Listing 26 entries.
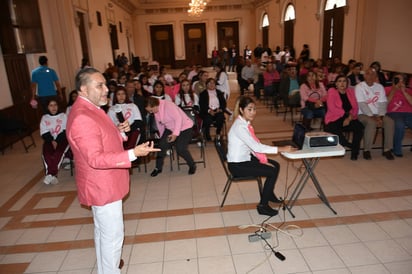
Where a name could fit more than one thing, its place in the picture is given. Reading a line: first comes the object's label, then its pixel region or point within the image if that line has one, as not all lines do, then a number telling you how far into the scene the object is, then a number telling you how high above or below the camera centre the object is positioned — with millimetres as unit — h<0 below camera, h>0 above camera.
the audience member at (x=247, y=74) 10498 -783
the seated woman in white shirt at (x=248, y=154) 3318 -1089
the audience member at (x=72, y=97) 5482 -645
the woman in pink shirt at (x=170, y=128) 4566 -1068
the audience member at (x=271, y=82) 8734 -893
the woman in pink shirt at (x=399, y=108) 4980 -1022
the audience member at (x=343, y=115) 4977 -1062
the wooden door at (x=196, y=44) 22094 +566
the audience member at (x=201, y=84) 7004 -682
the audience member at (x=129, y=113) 5000 -889
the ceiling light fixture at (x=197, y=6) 13806 +1977
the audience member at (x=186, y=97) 6203 -828
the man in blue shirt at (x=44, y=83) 6750 -486
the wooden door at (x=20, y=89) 7055 -624
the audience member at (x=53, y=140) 4750 -1205
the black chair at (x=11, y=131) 6066 -1299
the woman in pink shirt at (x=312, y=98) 6051 -980
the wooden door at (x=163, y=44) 22078 +621
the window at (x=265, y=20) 19244 +1662
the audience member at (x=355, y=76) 6796 -661
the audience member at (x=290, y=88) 7055 -908
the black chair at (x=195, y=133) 5154 -1308
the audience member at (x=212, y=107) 6023 -1018
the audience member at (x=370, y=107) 5000 -986
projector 3232 -919
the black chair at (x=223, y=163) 3541 -1285
